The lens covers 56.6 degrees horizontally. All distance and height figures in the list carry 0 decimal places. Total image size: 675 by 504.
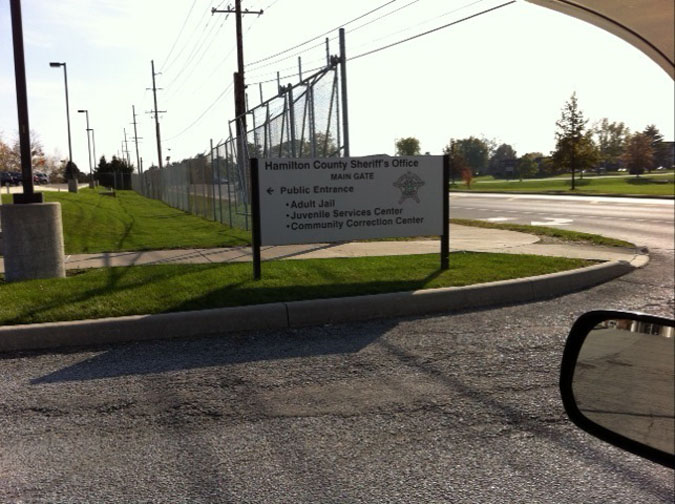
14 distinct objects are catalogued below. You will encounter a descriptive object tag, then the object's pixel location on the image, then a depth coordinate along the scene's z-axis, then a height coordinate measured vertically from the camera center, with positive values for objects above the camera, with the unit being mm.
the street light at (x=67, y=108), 51453 +7291
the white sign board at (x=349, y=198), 8398 -118
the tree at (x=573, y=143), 44938 +2906
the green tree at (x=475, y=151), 149000 +8358
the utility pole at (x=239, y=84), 22203 +3839
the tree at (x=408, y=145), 124194 +8486
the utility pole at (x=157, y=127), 56981 +6448
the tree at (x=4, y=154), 61259 +4719
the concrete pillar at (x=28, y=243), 8133 -579
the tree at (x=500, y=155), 155062 +7814
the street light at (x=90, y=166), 77062 +3823
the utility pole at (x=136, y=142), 83700 +7420
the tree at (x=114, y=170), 100812 +4290
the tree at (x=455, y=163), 89438 +3473
